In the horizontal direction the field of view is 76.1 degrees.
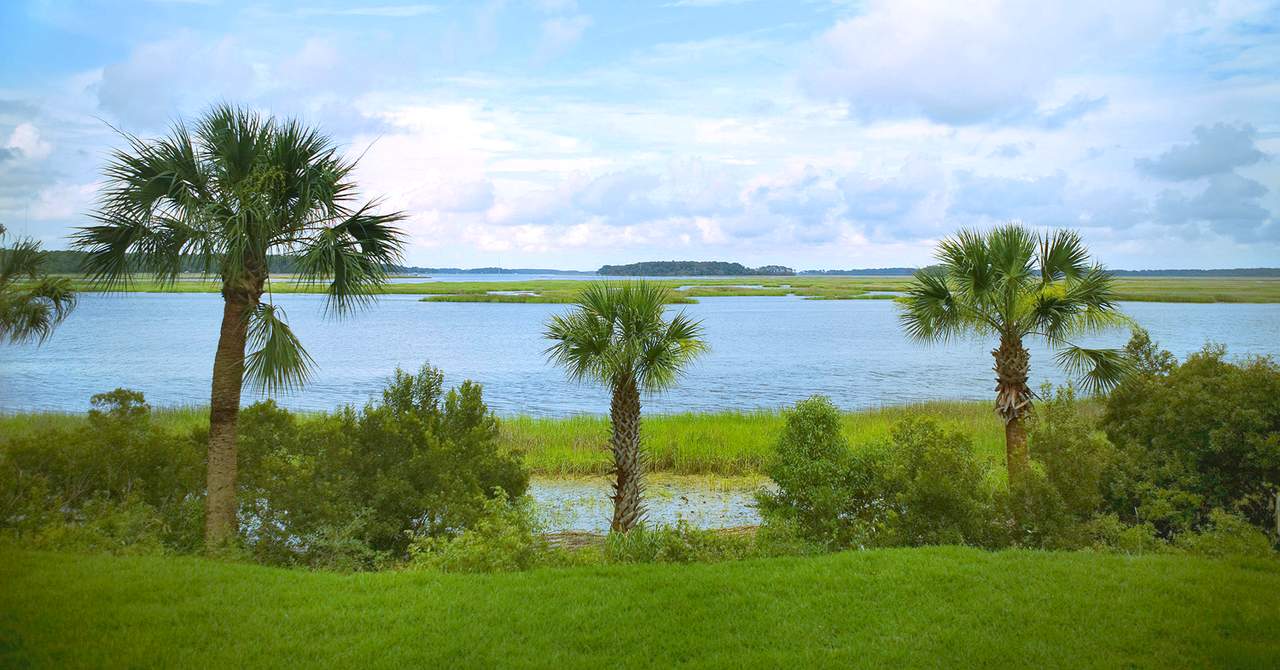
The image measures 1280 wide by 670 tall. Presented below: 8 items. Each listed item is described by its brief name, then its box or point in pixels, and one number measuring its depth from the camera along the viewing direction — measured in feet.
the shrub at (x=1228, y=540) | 29.73
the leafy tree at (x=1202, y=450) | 35.94
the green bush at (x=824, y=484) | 35.50
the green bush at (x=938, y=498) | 33.83
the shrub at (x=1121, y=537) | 32.42
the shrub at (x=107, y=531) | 30.07
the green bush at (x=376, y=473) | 36.47
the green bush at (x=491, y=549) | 29.19
